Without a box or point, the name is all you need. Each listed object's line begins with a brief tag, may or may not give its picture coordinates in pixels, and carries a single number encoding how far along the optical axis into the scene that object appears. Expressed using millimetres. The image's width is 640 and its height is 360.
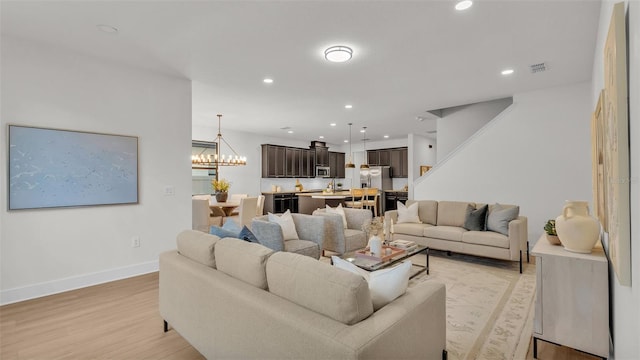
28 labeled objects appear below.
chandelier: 6689
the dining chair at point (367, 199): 7777
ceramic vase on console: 1985
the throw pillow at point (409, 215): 5098
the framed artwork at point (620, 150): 1231
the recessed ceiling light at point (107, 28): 2753
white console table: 1899
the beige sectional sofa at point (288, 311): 1236
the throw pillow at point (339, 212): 4465
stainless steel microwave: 10409
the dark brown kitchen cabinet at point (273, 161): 8859
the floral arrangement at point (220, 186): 6715
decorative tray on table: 3110
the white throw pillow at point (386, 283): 1483
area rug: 2172
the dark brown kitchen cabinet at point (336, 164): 11023
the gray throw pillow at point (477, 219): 4297
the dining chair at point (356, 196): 7565
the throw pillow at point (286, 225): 3683
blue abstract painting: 3012
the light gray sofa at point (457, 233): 3855
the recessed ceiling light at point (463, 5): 2381
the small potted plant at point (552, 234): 2297
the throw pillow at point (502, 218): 4027
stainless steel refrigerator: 10020
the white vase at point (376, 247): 3146
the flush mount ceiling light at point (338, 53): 3172
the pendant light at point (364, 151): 8703
